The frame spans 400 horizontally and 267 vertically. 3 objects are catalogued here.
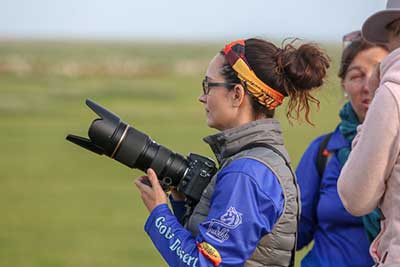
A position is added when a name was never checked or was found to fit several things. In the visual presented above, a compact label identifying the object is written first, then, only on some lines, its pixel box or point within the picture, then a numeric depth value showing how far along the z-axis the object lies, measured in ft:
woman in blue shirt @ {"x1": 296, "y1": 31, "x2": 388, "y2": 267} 26.78
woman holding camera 20.25
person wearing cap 18.02
